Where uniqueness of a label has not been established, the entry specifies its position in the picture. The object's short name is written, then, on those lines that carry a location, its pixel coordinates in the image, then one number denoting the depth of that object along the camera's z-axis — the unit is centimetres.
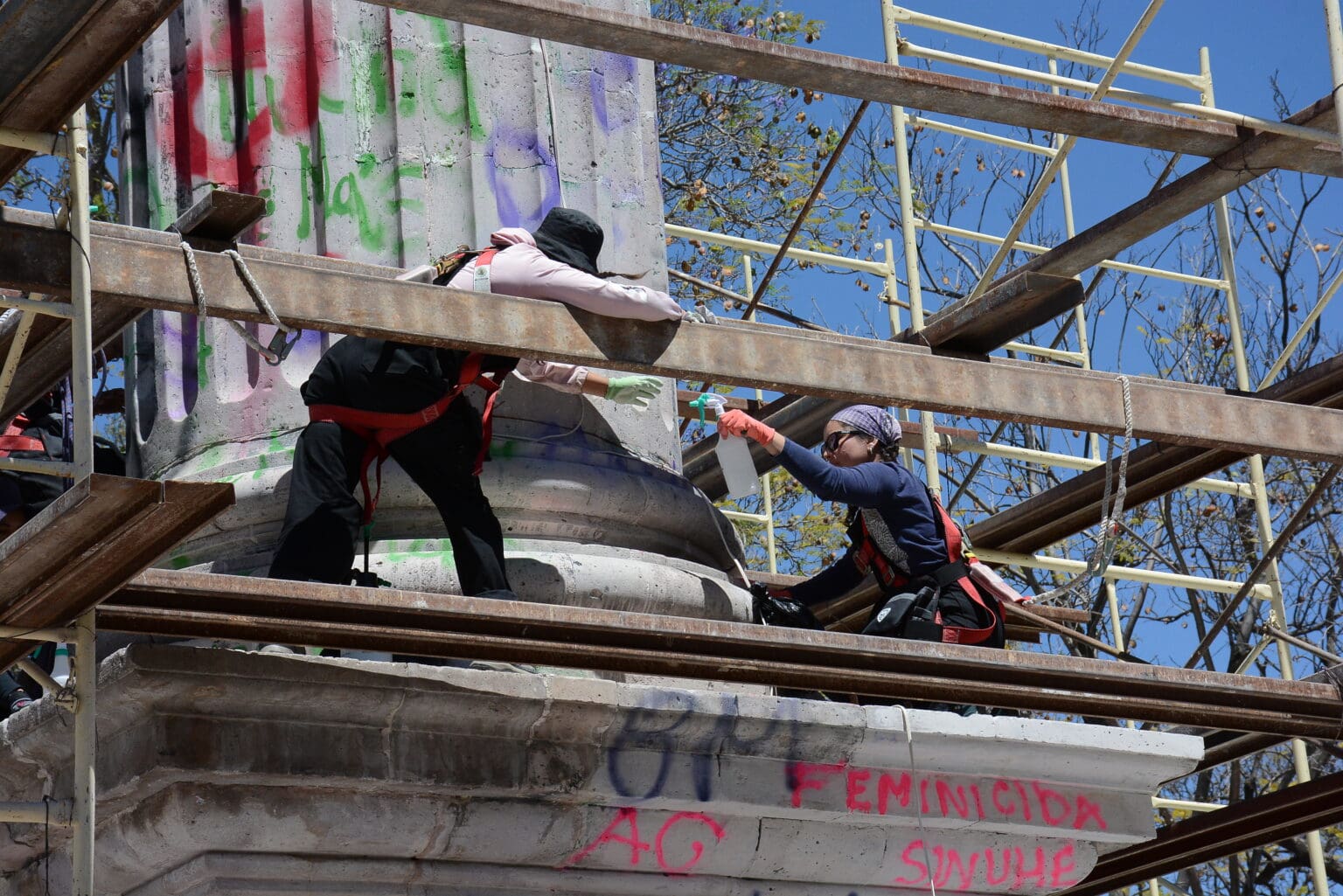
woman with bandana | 780
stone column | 739
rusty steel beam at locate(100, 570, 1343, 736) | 614
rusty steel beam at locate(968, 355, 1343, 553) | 845
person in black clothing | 689
